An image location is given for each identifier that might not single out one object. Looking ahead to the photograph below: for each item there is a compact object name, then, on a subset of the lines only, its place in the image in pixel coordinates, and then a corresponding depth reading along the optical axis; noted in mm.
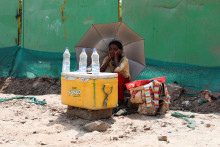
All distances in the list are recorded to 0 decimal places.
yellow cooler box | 4258
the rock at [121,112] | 4896
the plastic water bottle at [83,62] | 4644
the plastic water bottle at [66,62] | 4781
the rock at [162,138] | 3619
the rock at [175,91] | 6136
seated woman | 5281
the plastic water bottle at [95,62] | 4328
